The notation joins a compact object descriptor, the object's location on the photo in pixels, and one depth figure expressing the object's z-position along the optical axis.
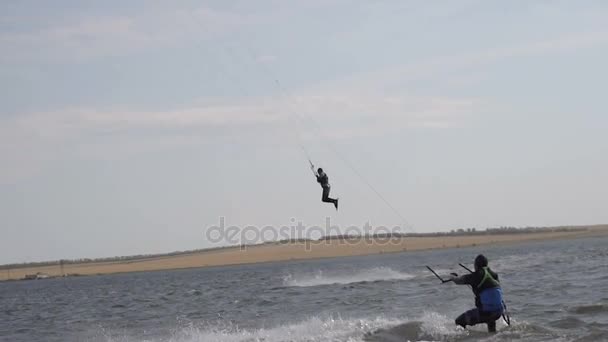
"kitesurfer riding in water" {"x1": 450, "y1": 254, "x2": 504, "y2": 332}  17.89
